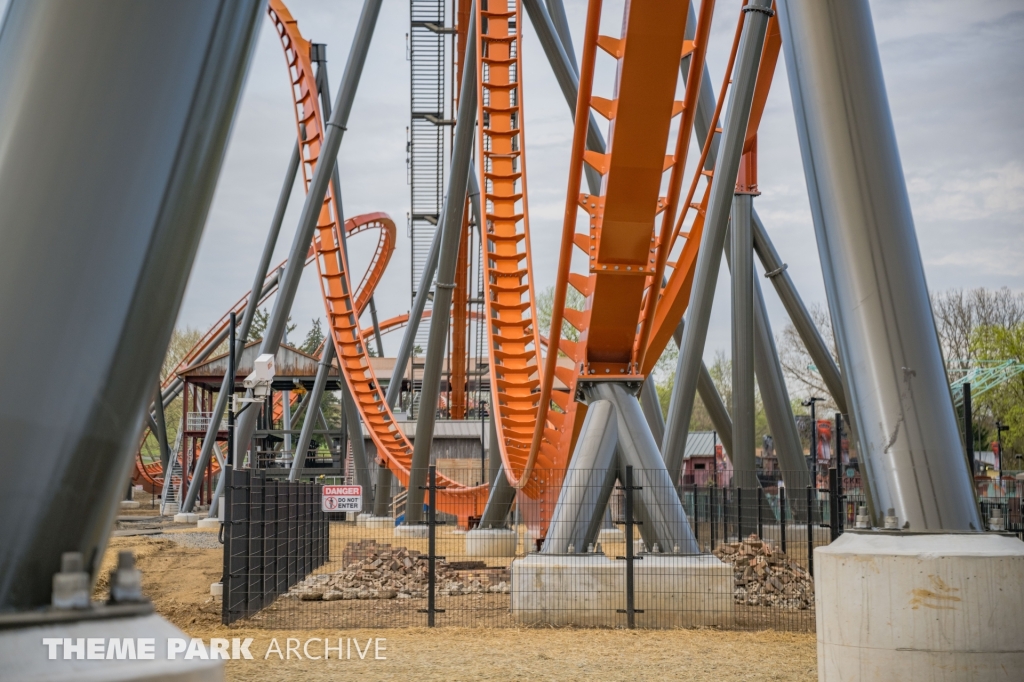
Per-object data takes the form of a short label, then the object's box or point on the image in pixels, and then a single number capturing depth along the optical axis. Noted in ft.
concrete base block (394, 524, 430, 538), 57.52
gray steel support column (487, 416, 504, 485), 56.13
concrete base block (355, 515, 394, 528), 64.23
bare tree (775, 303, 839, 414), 145.48
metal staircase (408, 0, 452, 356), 92.32
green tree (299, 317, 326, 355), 215.86
